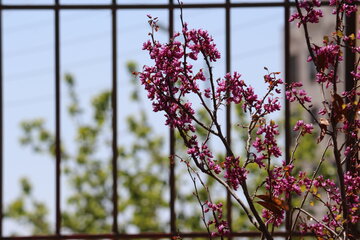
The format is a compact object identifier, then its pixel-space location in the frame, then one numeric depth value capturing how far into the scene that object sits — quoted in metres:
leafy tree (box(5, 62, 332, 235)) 32.84
